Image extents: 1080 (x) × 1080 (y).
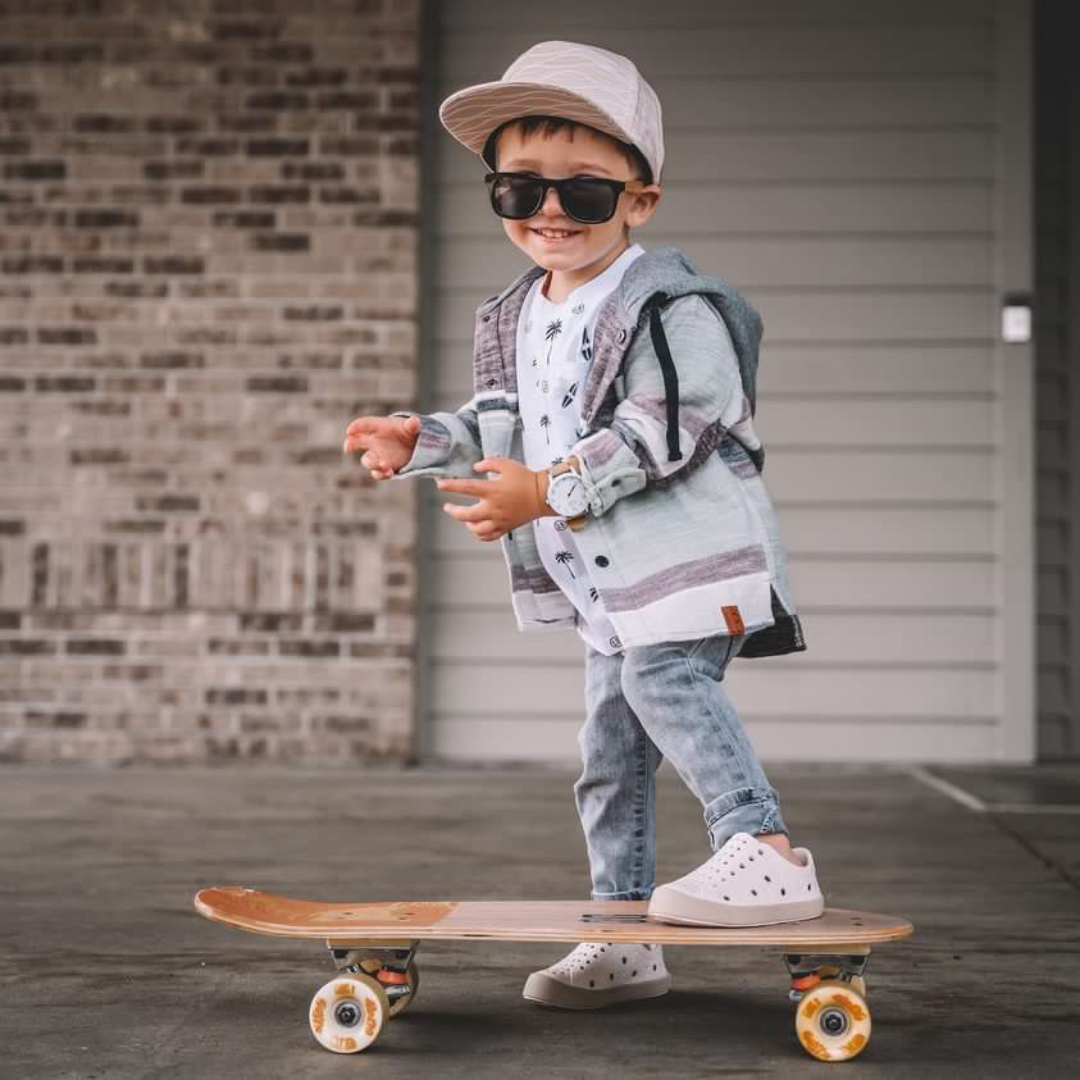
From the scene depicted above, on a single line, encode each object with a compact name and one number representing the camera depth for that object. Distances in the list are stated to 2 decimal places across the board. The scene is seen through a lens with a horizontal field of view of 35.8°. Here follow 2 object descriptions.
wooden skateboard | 2.59
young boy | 2.65
